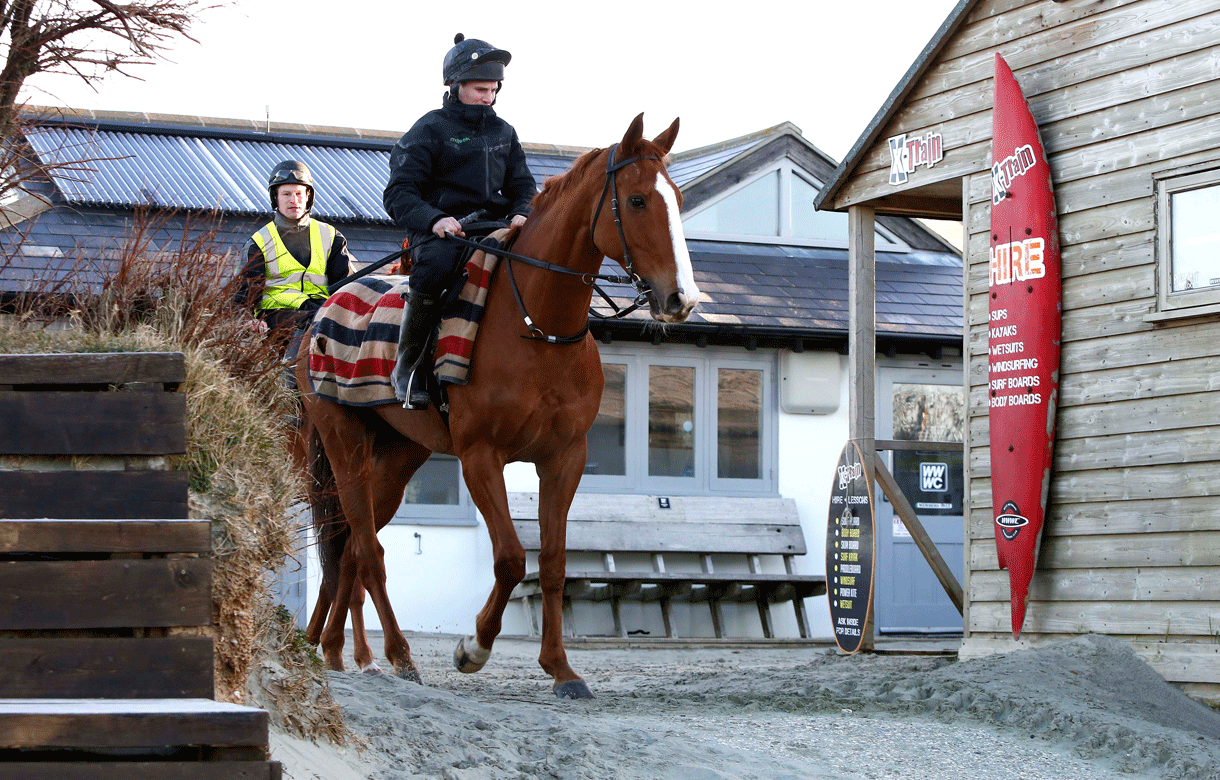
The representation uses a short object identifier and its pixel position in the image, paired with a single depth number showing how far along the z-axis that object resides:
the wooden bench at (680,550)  13.77
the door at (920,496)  15.05
